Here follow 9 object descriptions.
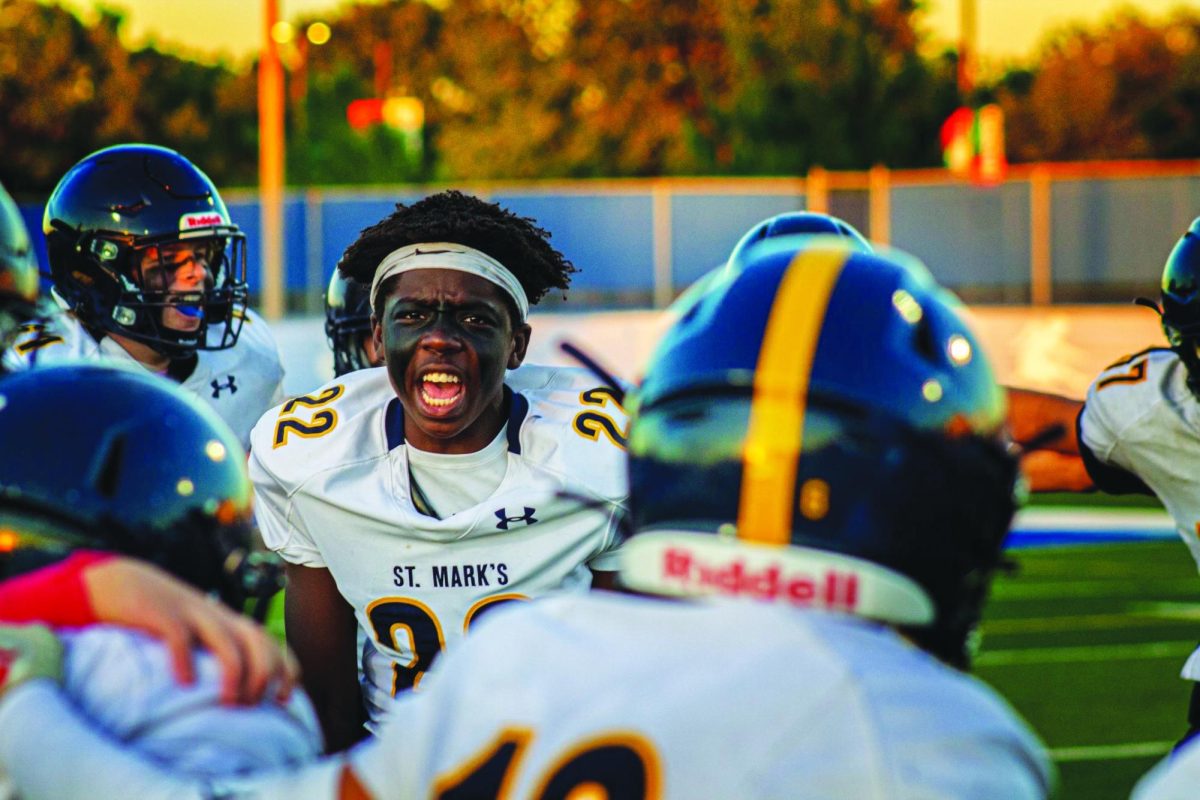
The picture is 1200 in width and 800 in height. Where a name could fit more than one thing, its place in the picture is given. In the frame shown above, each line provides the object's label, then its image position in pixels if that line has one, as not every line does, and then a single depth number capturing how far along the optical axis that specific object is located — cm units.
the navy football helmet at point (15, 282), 450
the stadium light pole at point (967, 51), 5419
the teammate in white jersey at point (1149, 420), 632
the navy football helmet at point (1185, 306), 623
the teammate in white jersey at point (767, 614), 282
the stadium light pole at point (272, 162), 3350
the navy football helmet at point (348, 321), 904
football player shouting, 642
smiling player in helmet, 868
